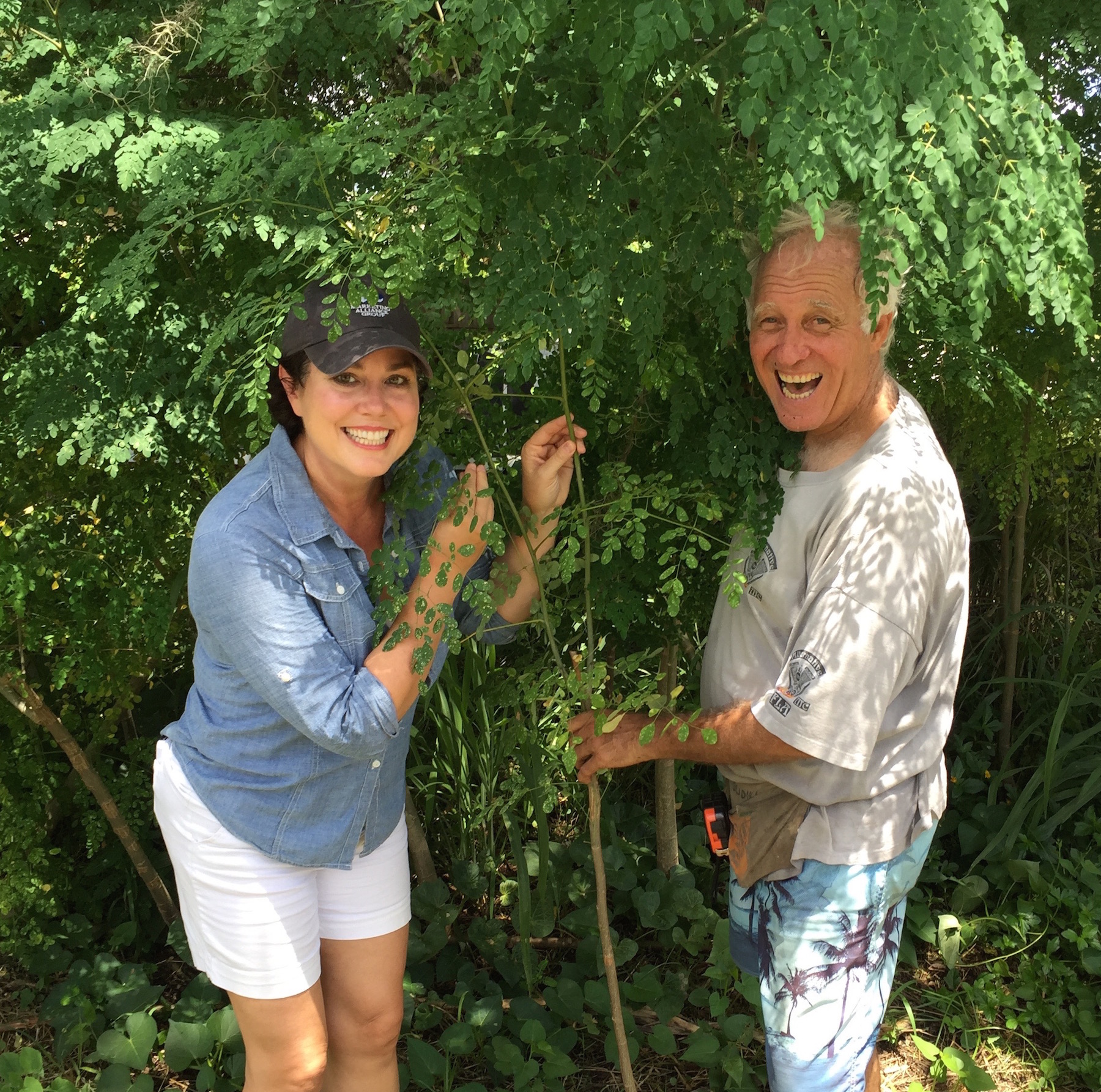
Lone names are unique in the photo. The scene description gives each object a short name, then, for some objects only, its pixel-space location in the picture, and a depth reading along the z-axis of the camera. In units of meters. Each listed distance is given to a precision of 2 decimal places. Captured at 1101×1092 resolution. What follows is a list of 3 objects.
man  1.89
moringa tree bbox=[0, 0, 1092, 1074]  1.33
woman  1.88
